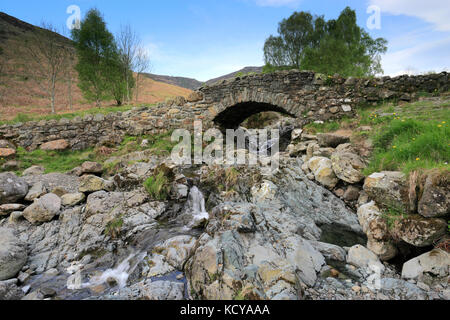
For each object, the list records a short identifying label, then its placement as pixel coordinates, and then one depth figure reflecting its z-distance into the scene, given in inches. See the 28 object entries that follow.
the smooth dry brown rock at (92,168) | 301.6
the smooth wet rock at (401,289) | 106.9
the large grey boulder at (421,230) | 123.9
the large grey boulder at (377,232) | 139.0
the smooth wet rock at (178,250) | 148.5
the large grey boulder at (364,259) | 131.5
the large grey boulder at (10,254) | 147.9
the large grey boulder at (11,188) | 221.8
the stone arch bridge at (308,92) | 313.6
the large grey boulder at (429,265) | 114.1
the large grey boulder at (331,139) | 255.5
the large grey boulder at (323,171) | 218.1
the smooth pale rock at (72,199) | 227.3
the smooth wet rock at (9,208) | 211.8
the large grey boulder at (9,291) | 130.3
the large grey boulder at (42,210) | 206.2
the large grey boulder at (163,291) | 118.3
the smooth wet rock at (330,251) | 142.3
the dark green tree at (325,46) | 792.3
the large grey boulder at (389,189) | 144.3
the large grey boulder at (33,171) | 301.3
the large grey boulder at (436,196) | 123.6
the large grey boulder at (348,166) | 196.1
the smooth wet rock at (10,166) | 320.2
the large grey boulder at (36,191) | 231.6
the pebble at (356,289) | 112.8
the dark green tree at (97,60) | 773.9
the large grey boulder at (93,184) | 242.7
